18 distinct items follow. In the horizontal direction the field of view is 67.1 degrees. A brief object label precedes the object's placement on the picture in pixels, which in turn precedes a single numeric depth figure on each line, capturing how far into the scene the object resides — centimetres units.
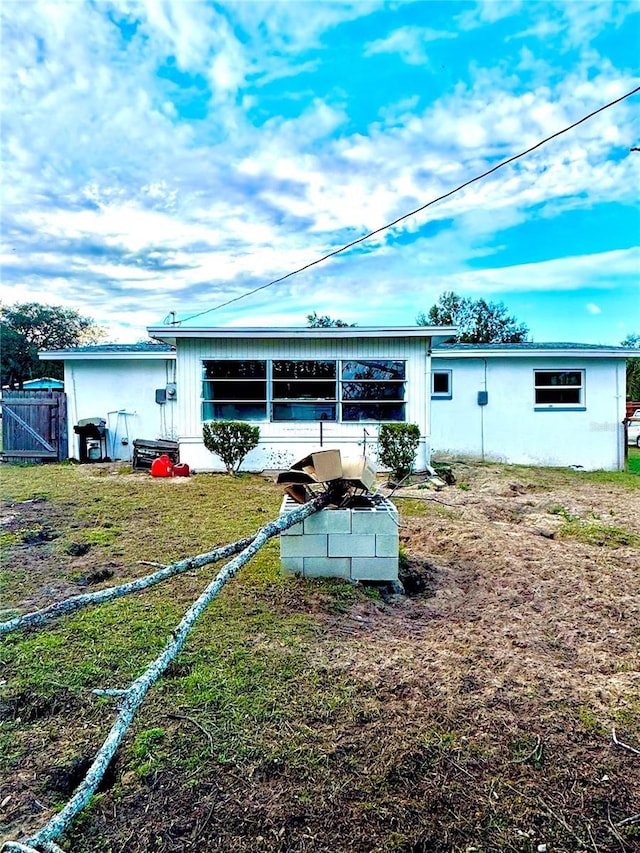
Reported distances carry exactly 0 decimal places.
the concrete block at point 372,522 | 382
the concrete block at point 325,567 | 388
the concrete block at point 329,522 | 383
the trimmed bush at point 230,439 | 920
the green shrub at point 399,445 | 899
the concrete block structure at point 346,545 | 383
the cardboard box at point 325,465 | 391
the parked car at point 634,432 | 1575
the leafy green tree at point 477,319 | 2930
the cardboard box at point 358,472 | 401
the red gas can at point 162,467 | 927
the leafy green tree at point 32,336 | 2969
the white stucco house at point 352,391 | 952
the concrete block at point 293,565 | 390
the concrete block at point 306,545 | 387
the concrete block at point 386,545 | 382
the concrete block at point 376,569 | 385
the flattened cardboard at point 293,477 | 398
